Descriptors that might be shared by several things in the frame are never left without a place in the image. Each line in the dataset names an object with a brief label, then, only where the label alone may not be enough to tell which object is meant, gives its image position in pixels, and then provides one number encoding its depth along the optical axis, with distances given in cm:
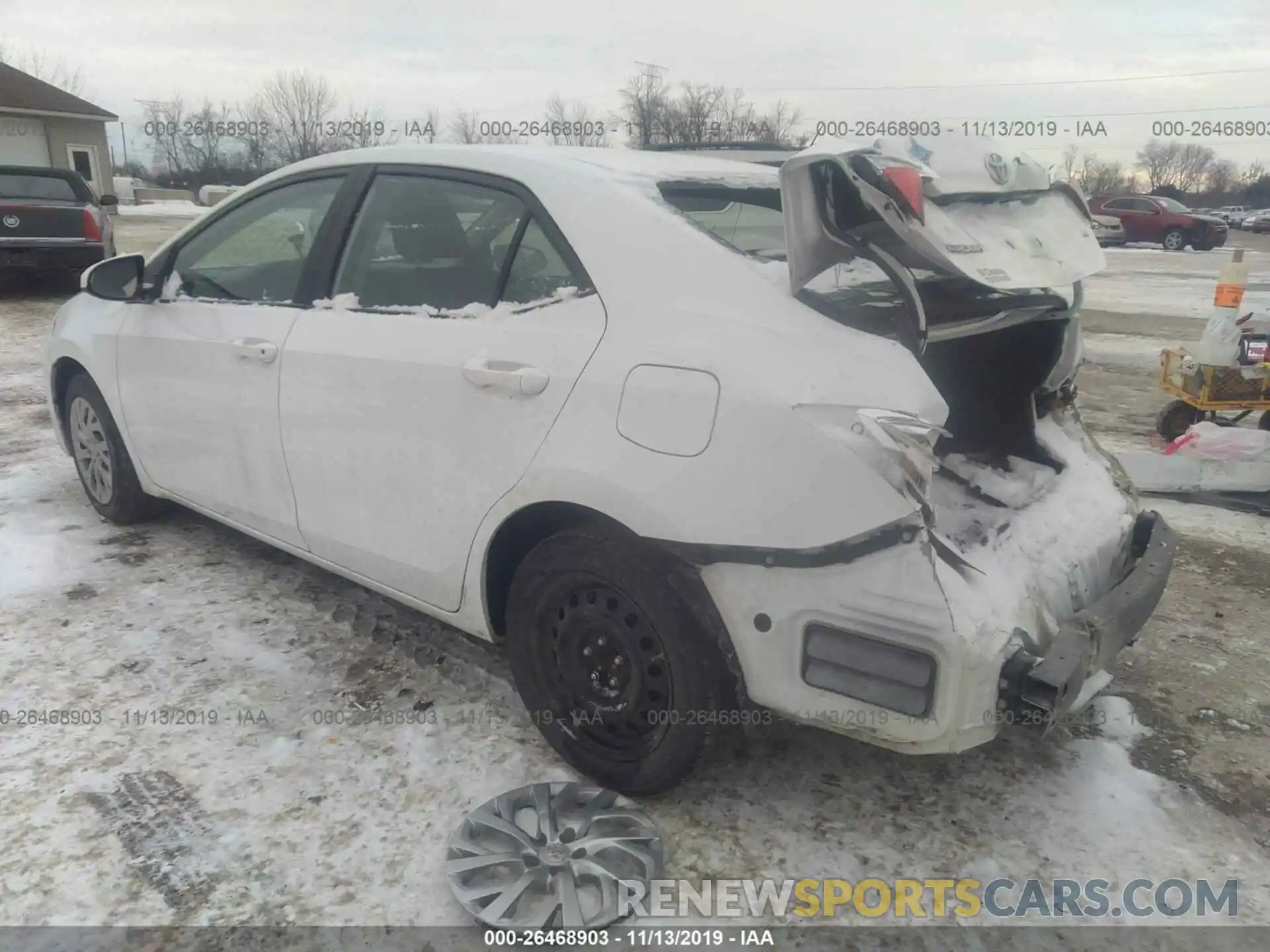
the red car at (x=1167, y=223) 2636
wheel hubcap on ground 213
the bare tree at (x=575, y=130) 2359
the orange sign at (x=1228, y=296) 536
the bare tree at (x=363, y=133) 2050
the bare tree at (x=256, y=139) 3872
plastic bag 488
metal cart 560
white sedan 201
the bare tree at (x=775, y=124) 3370
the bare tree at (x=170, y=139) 4369
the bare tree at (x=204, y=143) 4531
